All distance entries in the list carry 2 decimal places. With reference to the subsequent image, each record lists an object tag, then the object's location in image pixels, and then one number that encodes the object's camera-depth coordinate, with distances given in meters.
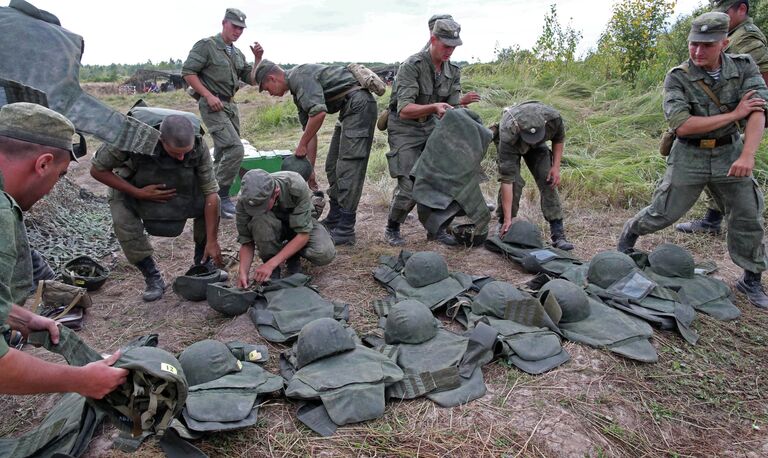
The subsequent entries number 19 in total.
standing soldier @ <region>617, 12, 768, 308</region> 3.46
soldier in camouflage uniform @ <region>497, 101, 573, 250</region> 4.38
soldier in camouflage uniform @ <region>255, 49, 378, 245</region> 4.68
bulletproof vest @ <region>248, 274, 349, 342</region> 3.30
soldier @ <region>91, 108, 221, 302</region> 3.56
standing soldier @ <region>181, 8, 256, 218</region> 5.32
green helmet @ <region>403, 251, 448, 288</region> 3.74
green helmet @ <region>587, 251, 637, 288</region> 3.67
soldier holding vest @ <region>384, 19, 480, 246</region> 4.53
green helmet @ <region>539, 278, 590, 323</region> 3.26
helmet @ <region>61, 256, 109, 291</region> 3.89
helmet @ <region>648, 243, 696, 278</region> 3.77
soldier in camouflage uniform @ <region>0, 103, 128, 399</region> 1.67
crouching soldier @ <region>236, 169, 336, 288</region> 3.57
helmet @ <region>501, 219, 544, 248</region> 4.49
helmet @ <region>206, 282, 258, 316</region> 3.46
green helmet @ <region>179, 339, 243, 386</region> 2.62
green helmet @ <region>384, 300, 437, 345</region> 3.01
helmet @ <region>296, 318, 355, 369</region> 2.79
